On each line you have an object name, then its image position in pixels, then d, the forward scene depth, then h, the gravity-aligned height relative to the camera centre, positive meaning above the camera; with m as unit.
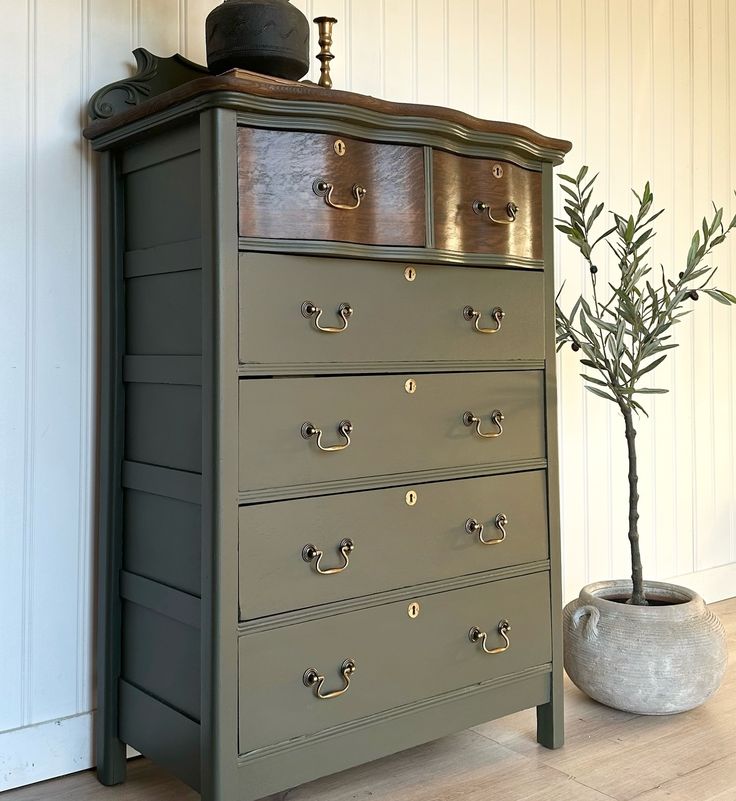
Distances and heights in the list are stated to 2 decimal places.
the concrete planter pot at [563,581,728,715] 2.31 -0.62
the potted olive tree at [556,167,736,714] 2.31 -0.55
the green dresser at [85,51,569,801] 1.67 -0.04
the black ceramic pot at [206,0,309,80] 1.83 +0.73
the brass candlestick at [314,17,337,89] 2.04 +0.79
